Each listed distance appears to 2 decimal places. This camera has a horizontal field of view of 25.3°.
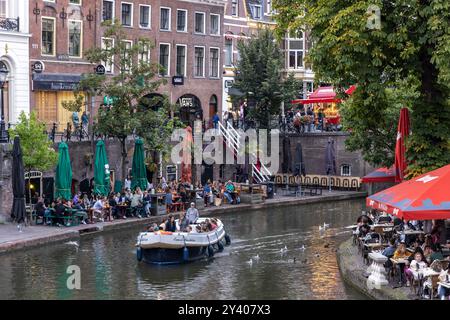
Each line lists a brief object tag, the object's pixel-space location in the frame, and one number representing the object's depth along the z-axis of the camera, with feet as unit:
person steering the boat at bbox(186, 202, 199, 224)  117.89
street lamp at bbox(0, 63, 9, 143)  135.96
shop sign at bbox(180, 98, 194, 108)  203.41
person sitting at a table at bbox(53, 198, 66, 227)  129.59
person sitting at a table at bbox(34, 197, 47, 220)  131.13
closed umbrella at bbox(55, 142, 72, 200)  133.69
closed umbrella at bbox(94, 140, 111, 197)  140.97
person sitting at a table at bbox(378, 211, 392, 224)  119.65
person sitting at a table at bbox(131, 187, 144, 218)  142.82
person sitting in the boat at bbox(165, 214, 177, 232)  108.88
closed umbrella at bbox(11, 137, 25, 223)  126.31
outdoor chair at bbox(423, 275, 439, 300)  78.62
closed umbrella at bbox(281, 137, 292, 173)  203.62
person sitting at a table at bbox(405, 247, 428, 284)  81.87
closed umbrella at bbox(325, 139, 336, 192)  195.00
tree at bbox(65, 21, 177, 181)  149.79
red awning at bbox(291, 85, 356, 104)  198.06
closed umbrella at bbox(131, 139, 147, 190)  149.82
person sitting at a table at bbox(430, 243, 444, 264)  84.33
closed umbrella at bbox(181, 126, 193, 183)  166.61
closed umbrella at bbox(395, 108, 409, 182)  105.09
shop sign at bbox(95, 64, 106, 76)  171.73
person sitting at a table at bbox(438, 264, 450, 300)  76.73
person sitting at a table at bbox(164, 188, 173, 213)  149.48
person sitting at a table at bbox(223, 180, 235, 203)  165.52
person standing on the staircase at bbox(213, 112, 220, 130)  190.79
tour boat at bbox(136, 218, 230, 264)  104.73
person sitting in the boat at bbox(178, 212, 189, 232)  110.52
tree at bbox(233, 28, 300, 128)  196.54
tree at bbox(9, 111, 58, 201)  132.16
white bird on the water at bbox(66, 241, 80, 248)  118.62
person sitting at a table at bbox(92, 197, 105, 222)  135.74
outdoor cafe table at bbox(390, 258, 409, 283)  86.84
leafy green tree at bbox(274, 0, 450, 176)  95.35
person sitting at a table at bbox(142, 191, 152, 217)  143.84
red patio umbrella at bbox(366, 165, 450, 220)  80.02
